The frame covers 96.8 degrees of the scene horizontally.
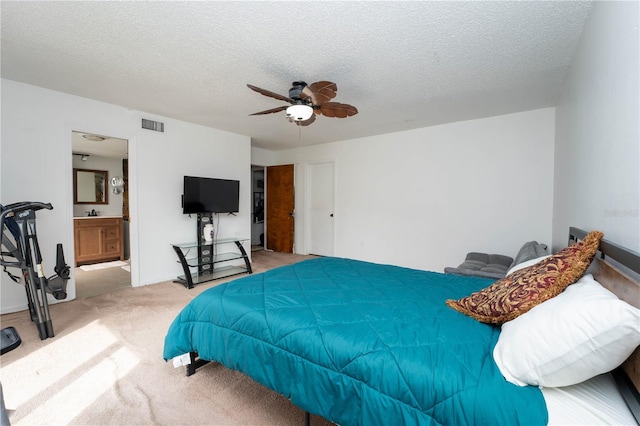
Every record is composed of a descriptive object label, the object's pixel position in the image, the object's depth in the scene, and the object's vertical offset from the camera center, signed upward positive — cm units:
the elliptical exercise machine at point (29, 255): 246 -46
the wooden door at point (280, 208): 644 -9
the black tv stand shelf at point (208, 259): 413 -88
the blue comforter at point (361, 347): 100 -63
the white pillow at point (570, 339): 79 -41
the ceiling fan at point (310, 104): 244 +95
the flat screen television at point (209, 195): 434 +14
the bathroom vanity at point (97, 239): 512 -69
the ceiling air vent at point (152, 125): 395 +111
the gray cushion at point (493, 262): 251 -64
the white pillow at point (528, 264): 179 -37
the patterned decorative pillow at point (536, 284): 118 -34
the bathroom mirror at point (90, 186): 568 +34
